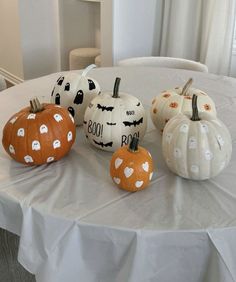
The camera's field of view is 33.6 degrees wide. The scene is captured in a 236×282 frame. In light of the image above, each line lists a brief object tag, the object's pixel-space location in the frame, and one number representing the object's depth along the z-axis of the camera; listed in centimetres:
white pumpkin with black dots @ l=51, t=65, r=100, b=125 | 123
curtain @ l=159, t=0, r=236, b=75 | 249
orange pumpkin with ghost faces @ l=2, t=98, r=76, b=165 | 99
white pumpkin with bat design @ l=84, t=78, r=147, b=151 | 105
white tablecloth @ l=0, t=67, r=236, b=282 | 84
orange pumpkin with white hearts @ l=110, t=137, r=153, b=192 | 92
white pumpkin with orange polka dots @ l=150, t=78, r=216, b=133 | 113
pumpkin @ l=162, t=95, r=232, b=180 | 94
